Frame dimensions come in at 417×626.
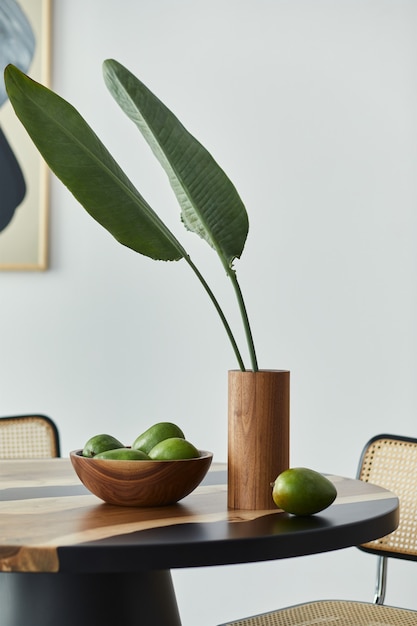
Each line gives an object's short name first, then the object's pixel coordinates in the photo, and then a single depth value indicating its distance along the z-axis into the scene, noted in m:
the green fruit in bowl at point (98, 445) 2.48
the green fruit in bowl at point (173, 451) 2.42
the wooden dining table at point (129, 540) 2.12
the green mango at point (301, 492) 2.34
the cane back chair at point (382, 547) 2.96
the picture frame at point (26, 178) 4.54
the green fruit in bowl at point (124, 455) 2.40
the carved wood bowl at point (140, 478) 2.38
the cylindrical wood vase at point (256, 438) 2.46
